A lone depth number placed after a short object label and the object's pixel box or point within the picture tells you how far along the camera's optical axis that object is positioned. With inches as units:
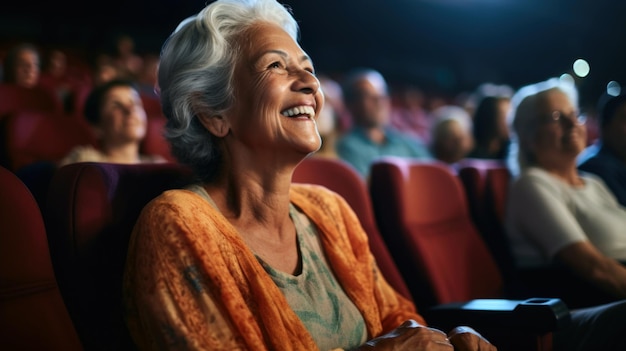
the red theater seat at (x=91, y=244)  30.1
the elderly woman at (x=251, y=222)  28.6
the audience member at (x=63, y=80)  105.0
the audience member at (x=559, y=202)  49.7
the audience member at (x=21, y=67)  112.1
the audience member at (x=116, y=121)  72.9
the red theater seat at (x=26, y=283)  26.2
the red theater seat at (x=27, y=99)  100.3
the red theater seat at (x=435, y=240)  47.5
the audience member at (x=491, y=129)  91.7
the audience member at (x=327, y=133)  83.0
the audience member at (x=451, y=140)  101.0
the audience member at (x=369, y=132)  95.3
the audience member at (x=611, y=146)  62.5
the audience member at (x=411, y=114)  166.1
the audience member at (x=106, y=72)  120.9
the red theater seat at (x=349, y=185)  45.1
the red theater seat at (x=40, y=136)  75.6
